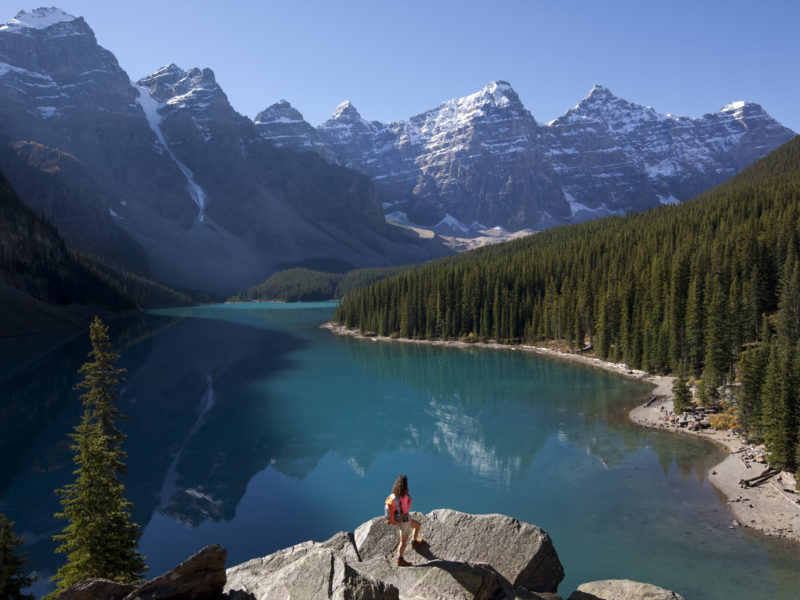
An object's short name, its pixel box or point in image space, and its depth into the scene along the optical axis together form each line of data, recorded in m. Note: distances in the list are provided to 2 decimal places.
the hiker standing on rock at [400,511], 11.37
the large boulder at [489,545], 11.81
